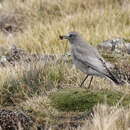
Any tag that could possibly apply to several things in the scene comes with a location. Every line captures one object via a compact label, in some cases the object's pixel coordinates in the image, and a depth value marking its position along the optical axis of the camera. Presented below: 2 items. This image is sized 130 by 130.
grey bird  18.23
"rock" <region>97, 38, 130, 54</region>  24.70
